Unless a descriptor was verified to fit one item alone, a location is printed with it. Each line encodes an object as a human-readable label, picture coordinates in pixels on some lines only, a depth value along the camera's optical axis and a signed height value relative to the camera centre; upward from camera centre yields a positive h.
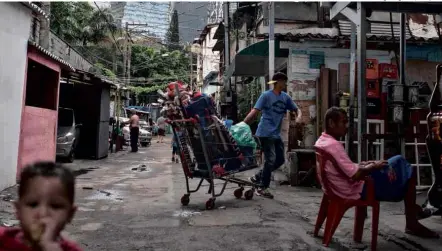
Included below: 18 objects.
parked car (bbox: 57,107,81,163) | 12.15 +0.15
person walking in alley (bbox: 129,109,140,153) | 18.00 +0.39
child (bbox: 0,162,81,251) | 1.48 -0.22
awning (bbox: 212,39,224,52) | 23.19 +5.56
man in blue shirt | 6.18 +0.30
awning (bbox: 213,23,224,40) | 20.94 +5.63
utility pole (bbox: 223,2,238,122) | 13.10 +2.98
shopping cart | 5.55 -0.09
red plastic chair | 3.61 -0.49
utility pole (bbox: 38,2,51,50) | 10.41 +2.56
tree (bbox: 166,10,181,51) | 45.88 +11.62
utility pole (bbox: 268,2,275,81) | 8.60 +2.01
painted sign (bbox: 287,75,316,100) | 9.09 +1.23
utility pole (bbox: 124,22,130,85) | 33.72 +7.18
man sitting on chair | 3.59 -0.24
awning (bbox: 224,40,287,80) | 9.80 +2.13
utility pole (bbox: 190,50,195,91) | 39.88 +6.59
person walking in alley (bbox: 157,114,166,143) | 27.98 +0.60
